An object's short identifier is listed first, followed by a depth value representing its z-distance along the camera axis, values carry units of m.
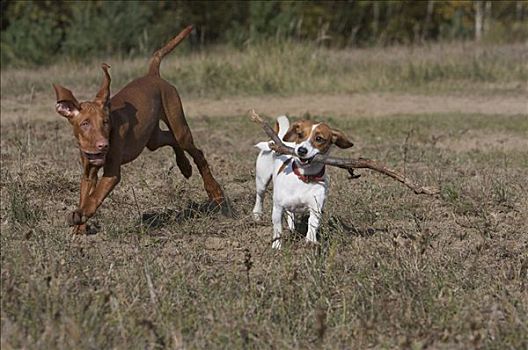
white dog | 13.55
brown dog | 13.35
